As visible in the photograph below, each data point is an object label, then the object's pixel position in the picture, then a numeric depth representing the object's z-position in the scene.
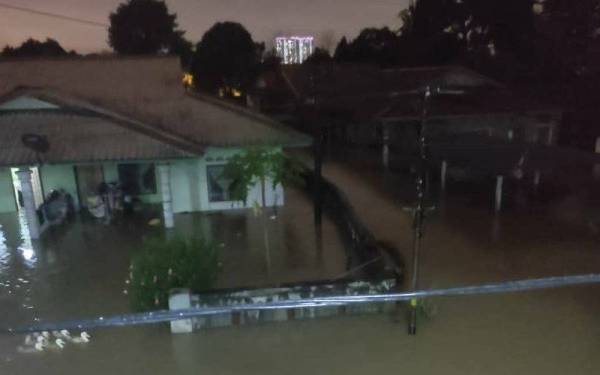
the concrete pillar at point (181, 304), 9.38
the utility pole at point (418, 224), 9.23
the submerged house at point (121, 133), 15.76
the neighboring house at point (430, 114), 20.84
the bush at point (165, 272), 9.69
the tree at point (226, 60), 43.84
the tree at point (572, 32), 24.92
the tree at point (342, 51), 44.28
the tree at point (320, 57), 41.29
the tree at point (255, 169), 12.23
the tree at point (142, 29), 49.94
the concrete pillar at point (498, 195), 17.05
